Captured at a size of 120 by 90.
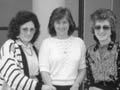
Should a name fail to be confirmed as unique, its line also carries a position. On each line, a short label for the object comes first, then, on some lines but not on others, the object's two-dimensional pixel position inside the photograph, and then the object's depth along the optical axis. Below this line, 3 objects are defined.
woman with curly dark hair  2.86
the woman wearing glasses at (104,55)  2.94
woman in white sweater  3.09
